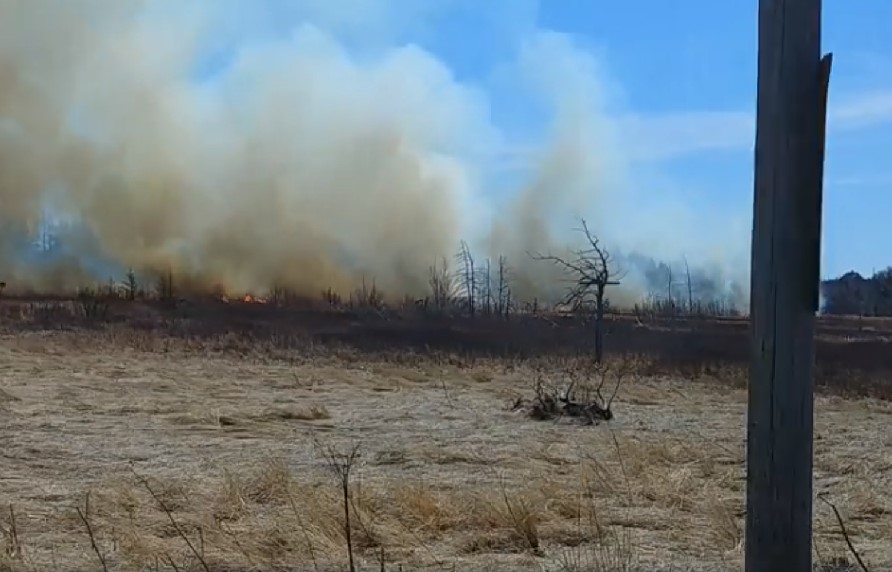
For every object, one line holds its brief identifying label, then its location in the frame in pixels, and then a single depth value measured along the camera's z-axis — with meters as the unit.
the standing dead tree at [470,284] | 55.28
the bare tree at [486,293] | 52.91
